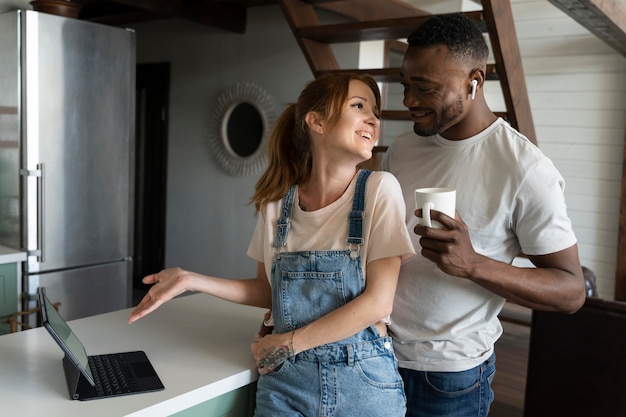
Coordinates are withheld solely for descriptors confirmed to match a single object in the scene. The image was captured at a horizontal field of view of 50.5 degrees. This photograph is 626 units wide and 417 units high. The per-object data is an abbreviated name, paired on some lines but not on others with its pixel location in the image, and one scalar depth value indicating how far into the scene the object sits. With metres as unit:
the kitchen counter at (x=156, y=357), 1.34
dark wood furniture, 2.75
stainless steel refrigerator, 3.44
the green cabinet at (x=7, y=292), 3.24
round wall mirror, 5.11
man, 1.57
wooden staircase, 2.64
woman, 1.47
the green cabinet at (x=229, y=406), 1.50
